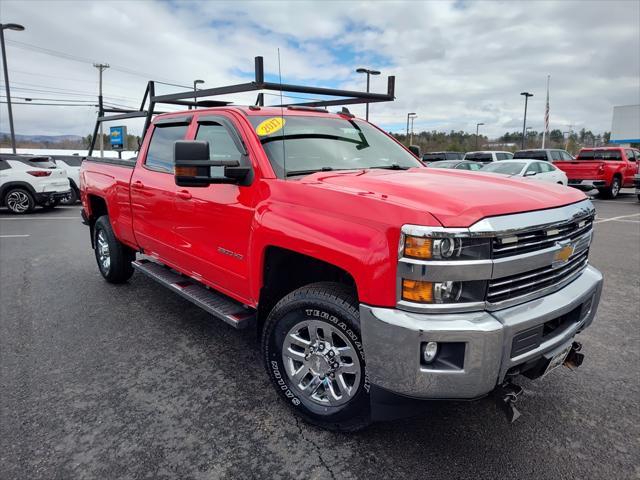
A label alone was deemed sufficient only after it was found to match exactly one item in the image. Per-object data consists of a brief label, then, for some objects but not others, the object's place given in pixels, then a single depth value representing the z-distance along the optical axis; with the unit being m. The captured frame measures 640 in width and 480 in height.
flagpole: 31.64
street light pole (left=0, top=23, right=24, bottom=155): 18.70
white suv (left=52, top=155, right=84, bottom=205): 15.13
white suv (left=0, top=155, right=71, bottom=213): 12.70
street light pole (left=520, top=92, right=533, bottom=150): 43.19
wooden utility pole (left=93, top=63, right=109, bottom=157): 38.50
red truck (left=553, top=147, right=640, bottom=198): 17.23
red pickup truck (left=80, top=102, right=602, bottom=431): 2.08
